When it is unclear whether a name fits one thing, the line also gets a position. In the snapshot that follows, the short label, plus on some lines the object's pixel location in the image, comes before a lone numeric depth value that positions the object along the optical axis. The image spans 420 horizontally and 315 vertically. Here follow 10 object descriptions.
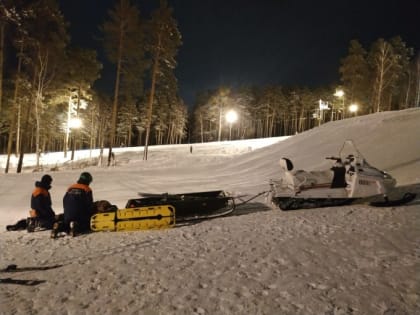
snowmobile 7.78
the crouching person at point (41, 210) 7.57
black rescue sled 7.72
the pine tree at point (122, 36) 24.92
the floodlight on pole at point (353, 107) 45.47
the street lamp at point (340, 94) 46.97
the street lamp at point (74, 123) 32.46
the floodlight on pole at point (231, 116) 44.62
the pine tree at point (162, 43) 26.78
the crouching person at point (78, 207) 6.95
